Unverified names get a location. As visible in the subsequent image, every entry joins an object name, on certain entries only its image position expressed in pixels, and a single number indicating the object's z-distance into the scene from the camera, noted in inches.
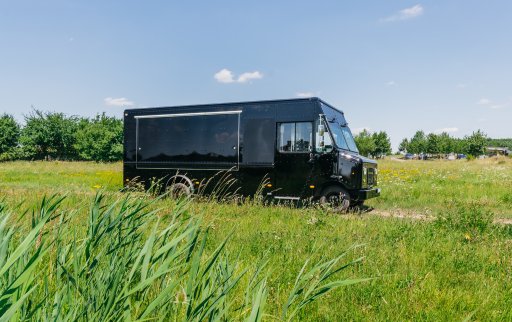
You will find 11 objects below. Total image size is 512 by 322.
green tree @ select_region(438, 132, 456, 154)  3577.8
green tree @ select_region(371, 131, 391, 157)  3127.5
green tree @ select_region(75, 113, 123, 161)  1665.1
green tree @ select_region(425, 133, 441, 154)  3599.9
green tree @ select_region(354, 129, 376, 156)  2716.5
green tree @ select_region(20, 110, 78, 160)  1760.6
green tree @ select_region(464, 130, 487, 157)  2824.8
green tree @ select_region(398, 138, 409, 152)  4655.5
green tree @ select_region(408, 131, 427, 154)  3887.3
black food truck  363.3
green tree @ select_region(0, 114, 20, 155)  1742.1
